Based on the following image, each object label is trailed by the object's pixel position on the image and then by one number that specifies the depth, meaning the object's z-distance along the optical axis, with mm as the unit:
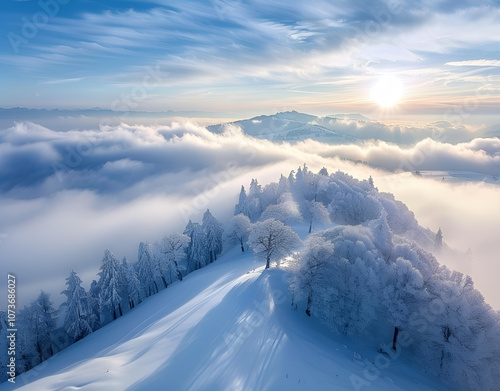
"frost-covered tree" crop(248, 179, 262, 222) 84500
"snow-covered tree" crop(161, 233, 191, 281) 60594
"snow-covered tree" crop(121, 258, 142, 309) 54969
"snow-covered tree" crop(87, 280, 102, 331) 48441
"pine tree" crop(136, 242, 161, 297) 59719
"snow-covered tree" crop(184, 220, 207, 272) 72625
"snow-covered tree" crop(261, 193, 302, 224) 64575
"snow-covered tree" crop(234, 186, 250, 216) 83812
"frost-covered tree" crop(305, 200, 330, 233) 66312
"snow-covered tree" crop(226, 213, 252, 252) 66312
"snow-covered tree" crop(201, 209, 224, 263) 74750
